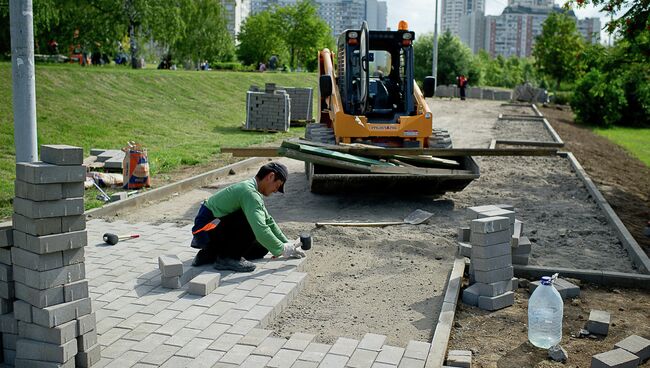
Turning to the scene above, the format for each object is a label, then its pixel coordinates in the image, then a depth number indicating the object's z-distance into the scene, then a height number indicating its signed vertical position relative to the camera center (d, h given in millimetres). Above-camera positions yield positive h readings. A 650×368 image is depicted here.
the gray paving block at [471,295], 6207 -1814
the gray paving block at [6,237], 4319 -929
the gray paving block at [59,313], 4195 -1393
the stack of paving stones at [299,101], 24375 -185
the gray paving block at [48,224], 4113 -820
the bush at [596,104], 30578 -168
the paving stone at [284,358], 4613 -1830
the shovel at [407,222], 9109 -1717
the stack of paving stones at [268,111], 21344 -490
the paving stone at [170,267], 6053 -1555
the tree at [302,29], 62031 +6186
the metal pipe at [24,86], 7848 +73
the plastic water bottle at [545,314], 5285 -1700
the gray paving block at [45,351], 4266 -1641
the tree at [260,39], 62750 +5293
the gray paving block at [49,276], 4164 -1154
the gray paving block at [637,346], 4881 -1789
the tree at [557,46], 50562 +4012
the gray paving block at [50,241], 4109 -926
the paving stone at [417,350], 4824 -1839
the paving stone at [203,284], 5932 -1677
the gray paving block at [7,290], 4391 -1289
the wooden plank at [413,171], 9875 -1087
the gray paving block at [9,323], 4438 -1529
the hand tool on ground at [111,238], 7625 -1643
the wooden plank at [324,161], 9395 -929
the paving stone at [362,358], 4634 -1831
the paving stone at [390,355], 4709 -1831
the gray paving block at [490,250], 6113 -1390
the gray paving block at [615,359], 4598 -1786
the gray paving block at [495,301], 6086 -1839
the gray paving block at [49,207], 4102 -711
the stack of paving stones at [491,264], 6105 -1517
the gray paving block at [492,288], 6117 -1730
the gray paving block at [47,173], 4059 -493
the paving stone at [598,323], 5484 -1817
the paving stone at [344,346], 4816 -1817
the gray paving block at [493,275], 6145 -1621
